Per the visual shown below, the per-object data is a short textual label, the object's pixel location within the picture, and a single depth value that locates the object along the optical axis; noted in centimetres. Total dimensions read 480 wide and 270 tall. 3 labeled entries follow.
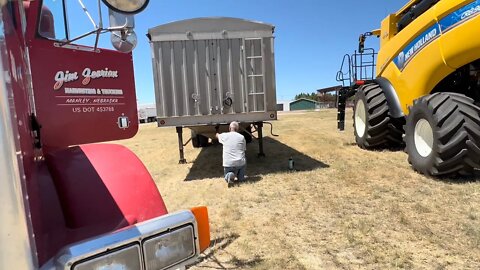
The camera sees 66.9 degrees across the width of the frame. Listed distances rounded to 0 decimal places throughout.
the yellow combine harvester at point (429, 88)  500
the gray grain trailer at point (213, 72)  754
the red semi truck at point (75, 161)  114
